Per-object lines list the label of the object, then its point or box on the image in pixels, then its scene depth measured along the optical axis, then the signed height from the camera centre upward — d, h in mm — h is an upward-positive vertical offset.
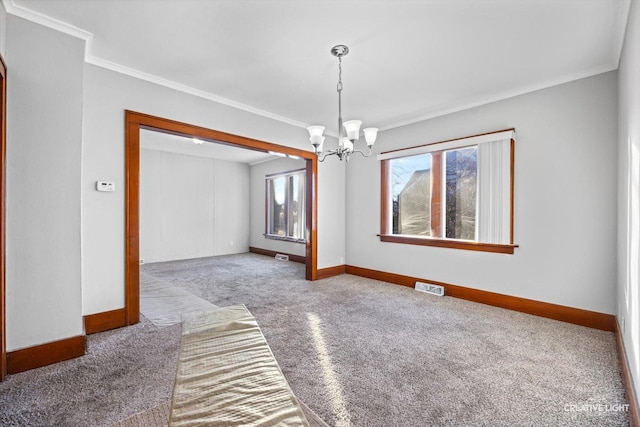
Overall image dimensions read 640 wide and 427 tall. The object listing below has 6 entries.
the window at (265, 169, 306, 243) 6746 +142
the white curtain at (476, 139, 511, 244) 3352 +246
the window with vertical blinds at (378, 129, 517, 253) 3400 +254
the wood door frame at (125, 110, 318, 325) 2906 +184
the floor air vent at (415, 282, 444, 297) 3936 -1097
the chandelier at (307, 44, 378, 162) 2658 +755
